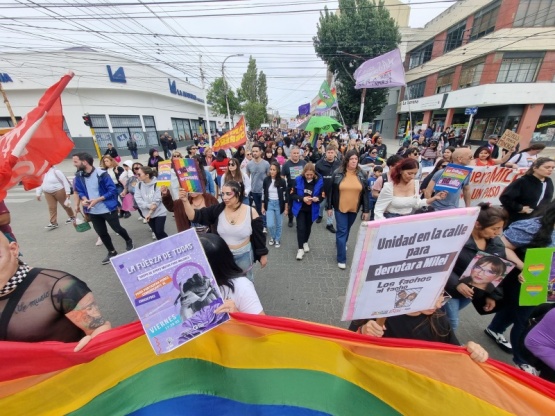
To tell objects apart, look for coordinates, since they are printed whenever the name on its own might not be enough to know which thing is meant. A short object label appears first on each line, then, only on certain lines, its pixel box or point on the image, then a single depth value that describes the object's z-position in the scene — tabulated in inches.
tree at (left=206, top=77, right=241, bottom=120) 1204.2
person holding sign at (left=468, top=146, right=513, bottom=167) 203.0
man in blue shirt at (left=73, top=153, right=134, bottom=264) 161.2
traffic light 490.3
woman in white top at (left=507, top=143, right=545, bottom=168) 218.4
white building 726.5
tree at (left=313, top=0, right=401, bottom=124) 722.2
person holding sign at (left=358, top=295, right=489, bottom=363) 61.3
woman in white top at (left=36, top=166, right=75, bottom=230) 243.0
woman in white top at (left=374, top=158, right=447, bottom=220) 138.5
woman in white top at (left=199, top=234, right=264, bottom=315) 70.1
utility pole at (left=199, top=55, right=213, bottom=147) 712.7
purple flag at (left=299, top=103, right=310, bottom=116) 839.1
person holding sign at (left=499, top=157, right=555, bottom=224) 134.3
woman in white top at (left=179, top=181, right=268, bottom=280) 108.0
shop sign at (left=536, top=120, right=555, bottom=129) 723.4
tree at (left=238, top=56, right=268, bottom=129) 1686.8
